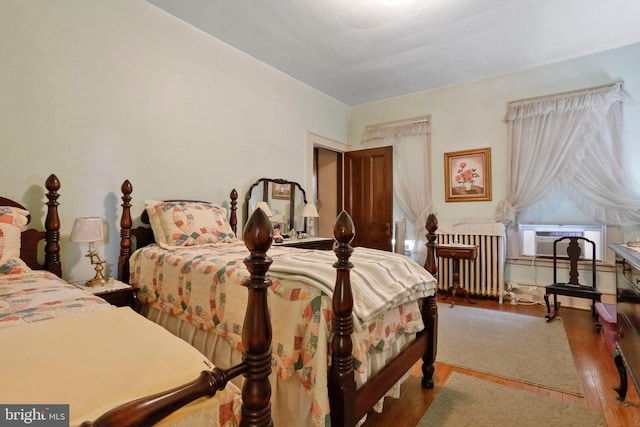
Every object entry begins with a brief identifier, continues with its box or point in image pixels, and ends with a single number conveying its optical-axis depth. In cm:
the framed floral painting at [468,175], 411
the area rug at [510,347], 212
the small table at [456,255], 377
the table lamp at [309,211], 398
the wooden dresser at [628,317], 154
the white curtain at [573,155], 330
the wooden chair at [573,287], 293
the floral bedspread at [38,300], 103
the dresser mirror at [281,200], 362
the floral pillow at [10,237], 170
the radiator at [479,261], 389
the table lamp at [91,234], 200
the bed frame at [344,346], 81
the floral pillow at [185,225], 244
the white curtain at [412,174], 454
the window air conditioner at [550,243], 354
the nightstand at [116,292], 202
